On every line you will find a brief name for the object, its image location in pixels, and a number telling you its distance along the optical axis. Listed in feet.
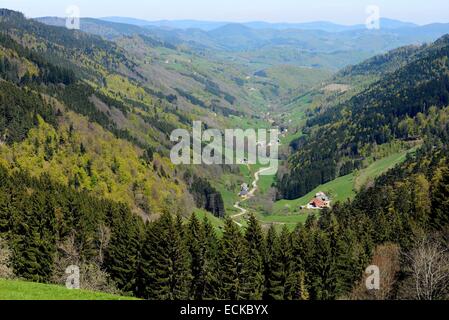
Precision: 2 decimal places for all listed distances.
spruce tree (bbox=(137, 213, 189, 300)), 240.94
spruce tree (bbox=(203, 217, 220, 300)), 246.27
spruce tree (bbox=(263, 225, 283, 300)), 240.32
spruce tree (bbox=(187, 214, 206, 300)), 261.24
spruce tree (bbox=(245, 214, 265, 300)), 236.22
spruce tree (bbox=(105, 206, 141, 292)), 256.93
